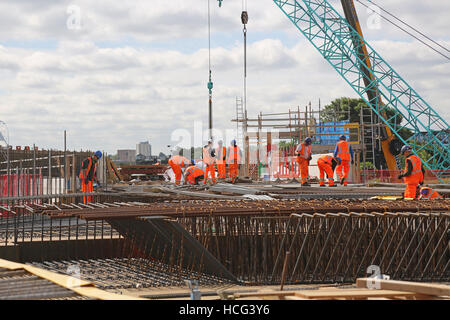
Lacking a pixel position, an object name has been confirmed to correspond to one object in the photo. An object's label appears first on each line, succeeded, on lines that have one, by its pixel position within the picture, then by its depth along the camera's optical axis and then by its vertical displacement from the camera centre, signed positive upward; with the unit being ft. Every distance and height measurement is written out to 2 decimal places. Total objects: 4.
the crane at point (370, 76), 134.92 +19.44
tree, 248.36 +23.56
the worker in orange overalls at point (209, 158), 95.86 +0.75
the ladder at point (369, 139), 133.94 +6.08
